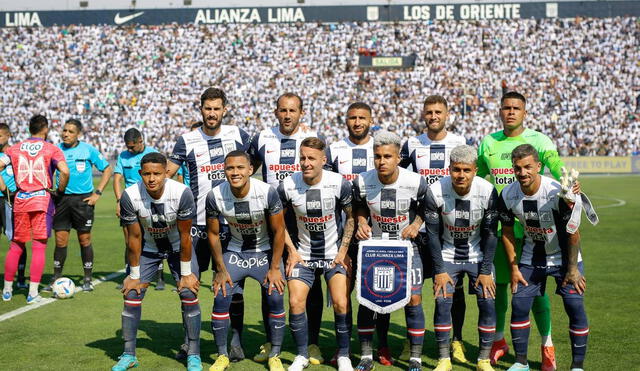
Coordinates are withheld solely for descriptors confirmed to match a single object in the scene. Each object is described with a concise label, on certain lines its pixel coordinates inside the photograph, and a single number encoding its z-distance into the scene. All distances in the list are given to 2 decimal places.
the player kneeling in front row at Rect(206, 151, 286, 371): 6.47
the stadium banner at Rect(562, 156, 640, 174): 39.12
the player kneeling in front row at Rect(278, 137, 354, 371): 6.50
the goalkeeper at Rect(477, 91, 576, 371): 6.89
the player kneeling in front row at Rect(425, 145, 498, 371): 6.37
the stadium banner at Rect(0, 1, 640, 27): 52.62
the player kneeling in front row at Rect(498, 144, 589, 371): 6.12
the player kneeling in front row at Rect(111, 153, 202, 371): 6.55
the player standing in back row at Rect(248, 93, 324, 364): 7.18
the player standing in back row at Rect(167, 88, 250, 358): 7.46
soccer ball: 9.70
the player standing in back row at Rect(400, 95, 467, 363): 7.16
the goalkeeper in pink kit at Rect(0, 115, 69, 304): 9.52
